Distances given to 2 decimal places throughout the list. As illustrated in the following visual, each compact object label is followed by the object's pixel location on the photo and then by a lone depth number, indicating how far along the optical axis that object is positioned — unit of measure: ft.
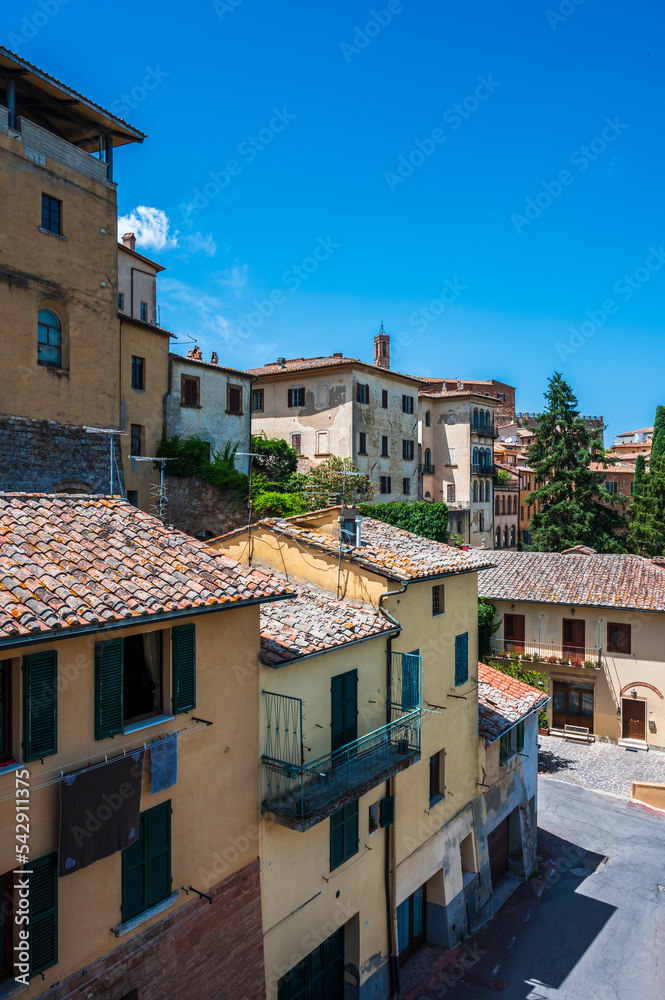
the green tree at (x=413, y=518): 120.78
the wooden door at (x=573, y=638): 104.37
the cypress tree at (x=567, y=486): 156.04
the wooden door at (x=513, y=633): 109.29
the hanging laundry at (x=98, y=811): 25.67
